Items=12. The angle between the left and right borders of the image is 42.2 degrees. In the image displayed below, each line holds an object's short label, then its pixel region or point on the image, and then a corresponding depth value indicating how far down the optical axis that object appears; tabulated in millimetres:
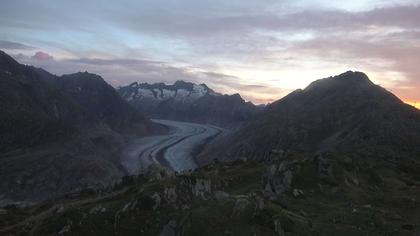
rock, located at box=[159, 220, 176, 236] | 51281
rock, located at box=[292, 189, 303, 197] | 72762
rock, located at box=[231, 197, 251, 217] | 52812
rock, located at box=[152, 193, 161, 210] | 57188
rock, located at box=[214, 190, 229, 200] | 58175
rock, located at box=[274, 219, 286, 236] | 50397
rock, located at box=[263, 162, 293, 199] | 74562
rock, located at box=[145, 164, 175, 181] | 95375
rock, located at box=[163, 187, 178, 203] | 59344
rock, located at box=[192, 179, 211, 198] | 63212
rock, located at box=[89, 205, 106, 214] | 57094
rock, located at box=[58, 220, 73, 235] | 54469
